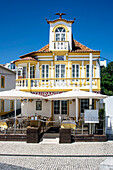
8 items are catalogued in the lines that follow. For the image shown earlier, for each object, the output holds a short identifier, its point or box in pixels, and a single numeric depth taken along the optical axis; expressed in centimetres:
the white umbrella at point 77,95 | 1318
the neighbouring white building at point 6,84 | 3172
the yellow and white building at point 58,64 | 1983
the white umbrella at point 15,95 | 1398
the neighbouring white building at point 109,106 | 1812
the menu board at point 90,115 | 1255
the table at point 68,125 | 1316
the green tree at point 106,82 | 3988
